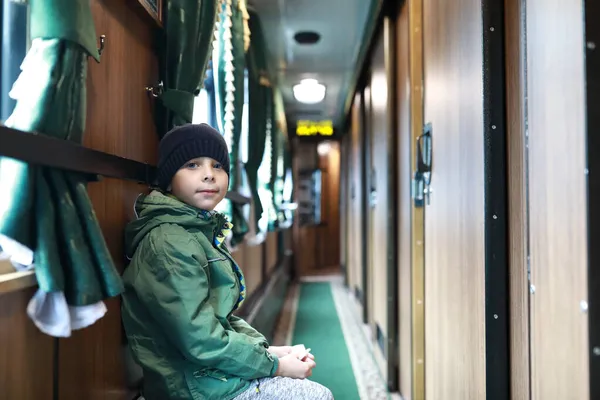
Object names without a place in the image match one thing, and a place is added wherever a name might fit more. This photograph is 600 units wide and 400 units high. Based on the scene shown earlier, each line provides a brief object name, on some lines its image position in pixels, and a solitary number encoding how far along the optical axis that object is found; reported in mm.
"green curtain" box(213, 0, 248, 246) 2416
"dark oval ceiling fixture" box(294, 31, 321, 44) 3812
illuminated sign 8047
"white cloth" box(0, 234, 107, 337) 854
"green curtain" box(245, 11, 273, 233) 3197
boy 1075
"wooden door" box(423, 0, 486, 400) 1412
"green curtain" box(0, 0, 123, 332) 817
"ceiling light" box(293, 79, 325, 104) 5176
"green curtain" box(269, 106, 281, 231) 4598
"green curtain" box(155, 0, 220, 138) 1576
